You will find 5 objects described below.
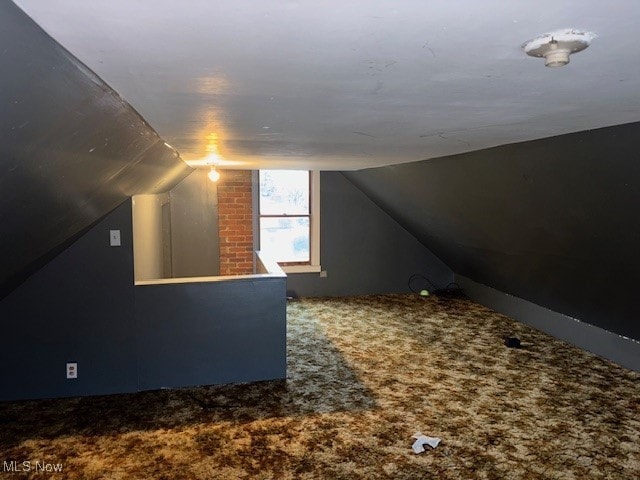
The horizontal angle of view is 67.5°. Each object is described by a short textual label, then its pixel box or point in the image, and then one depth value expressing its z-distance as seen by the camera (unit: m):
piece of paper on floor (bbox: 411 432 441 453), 2.71
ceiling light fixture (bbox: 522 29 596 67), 0.89
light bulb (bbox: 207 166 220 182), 4.63
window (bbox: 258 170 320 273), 6.09
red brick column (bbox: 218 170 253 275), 5.87
